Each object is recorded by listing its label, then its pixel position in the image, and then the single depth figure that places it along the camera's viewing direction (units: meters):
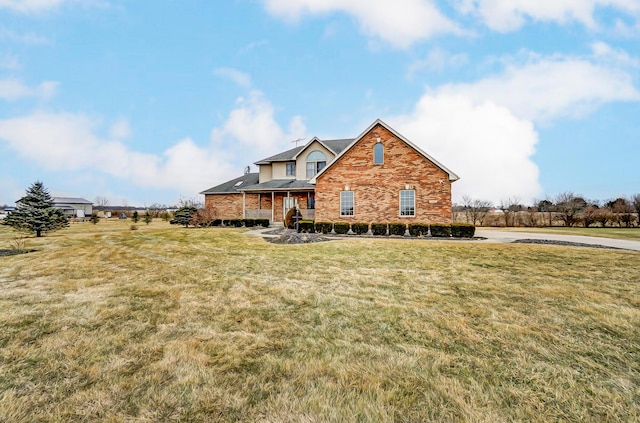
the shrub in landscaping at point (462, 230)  15.74
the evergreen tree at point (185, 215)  27.89
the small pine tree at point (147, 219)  35.72
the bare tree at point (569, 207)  29.68
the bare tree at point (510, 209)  31.30
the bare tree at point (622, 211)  27.58
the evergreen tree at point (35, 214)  18.02
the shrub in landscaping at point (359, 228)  17.00
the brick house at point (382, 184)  18.27
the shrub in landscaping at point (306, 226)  18.14
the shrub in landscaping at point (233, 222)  24.56
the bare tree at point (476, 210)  32.75
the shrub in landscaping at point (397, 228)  16.53
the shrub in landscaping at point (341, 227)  17.20
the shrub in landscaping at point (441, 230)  16.02
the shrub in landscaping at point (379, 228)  16.81
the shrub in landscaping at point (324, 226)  17.67
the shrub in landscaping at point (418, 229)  16.14
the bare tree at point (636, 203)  28.05
